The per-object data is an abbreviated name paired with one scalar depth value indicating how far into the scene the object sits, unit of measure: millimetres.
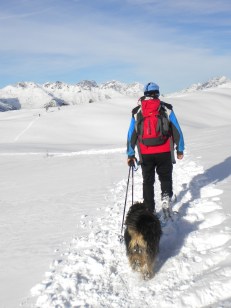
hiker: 5293
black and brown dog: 4242
